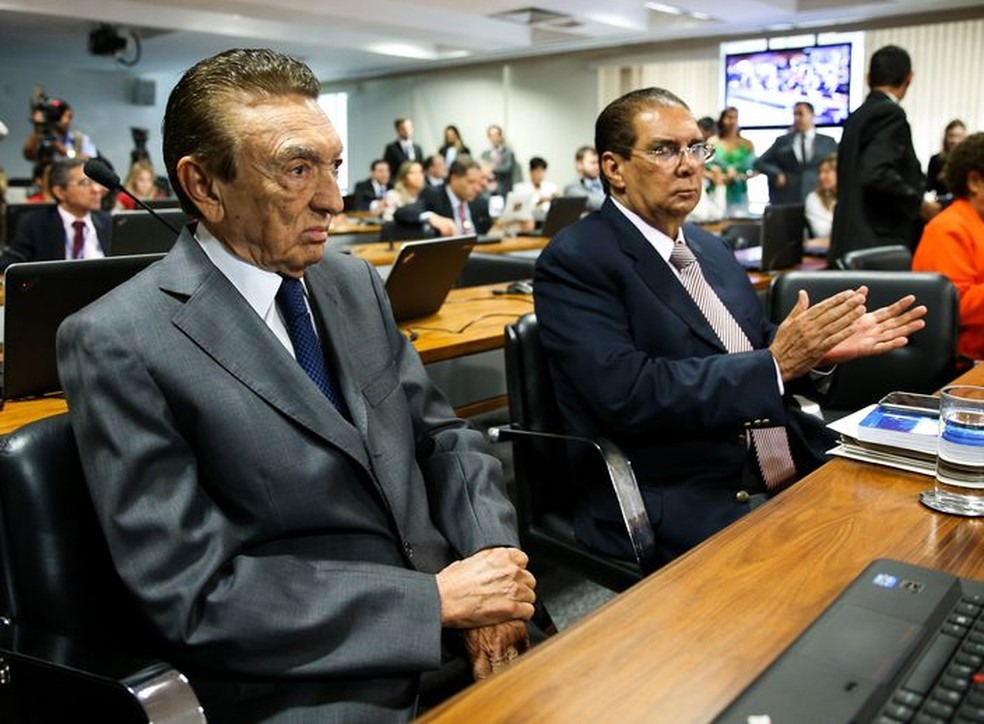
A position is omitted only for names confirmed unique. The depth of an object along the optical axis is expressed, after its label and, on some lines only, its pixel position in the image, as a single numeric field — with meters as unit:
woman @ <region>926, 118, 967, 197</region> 6.37
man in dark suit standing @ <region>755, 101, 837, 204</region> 8.07
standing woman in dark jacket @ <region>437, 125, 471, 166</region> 12.20
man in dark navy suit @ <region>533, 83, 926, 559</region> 1.63
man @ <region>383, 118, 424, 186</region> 11.66
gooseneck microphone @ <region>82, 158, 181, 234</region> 1.53
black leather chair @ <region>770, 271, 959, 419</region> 2.31
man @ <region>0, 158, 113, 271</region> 4.21
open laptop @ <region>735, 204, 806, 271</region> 3.84
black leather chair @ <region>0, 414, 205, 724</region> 0.92
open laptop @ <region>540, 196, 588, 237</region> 5.33
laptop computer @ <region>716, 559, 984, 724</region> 0.72
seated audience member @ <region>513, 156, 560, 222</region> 7.98
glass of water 1.17
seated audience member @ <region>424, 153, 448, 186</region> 9.41
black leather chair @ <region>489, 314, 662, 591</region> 1.74
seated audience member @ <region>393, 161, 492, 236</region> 6.41
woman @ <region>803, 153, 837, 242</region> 6.02
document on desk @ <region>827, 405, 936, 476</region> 1.33
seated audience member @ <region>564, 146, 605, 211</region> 8.66
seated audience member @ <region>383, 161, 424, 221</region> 7.81
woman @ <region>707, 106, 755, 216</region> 7.34
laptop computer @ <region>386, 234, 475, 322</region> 2.55
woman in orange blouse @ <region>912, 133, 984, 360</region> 2.62
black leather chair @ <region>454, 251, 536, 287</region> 3.75
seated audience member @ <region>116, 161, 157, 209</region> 7.00
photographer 7.09
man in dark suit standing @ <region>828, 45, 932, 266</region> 3.92
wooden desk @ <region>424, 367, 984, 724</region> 0.76
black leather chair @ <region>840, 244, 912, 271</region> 2.77
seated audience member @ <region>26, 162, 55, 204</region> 6.14
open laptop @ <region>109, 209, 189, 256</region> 2.88
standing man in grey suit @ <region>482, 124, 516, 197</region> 12.15
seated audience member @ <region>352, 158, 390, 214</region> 10.38
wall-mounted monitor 9.34
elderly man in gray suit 1.05
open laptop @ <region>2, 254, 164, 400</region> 1.77
